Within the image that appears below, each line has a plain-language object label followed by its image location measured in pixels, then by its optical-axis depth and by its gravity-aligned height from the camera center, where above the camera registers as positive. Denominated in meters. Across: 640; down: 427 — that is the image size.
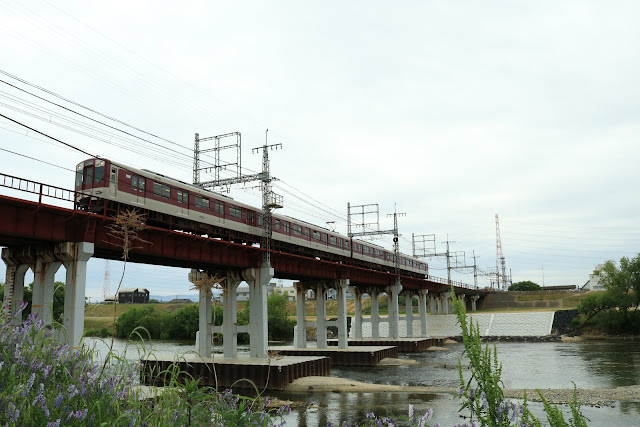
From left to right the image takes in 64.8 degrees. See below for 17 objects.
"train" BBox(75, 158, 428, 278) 29.73 +5.91
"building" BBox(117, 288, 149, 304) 163.12 -0.42
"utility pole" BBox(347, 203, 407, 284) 58.94 +7.11
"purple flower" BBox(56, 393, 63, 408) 4.67 -0.96
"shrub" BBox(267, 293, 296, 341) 89.56 -4.90
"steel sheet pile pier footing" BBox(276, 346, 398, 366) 47.28 -5.84
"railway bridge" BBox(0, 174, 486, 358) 23.03 +2.05
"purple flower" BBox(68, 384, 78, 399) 4.80 -0.93
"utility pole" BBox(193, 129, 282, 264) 36.34 +7.60
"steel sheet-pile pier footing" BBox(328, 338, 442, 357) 62.22 -6.32
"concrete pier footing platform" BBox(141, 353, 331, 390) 32.12 -5.00
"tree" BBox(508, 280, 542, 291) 145.00 +1.27
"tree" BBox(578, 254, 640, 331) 74.88 -1.57
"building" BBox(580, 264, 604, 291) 160.50 +2.21
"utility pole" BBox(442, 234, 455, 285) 90.23 +5.61
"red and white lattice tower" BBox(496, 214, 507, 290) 143.77 +4.47
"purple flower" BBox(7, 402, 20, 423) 4.18 -0.98
